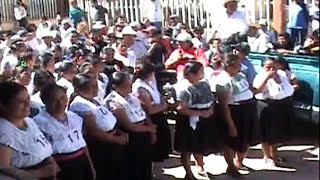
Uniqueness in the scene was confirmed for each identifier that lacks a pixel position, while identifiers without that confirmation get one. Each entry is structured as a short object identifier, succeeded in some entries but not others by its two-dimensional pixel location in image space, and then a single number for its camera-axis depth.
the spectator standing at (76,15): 10.18
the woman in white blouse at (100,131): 3.89
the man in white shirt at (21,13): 13.16
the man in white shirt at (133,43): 6.22
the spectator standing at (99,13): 9.03
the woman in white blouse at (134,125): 4.24
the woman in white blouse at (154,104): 4.68
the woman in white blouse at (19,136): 3.07
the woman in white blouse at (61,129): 3.46
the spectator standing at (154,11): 7.79
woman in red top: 4.48
